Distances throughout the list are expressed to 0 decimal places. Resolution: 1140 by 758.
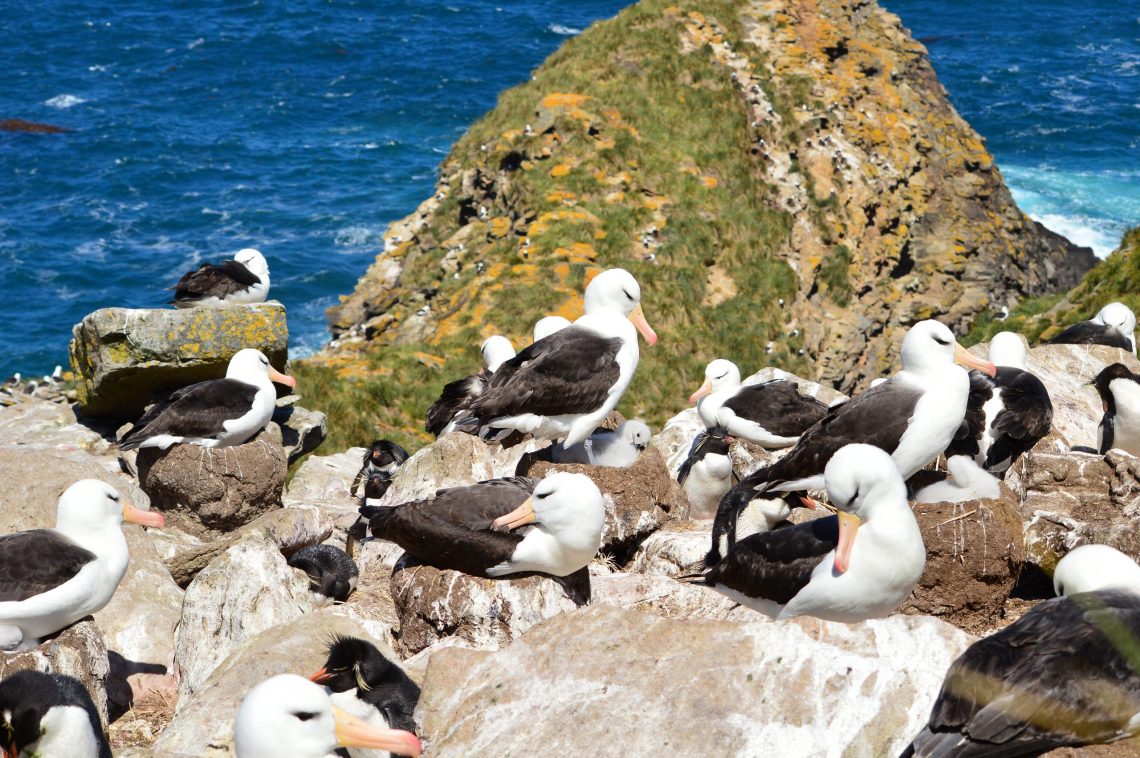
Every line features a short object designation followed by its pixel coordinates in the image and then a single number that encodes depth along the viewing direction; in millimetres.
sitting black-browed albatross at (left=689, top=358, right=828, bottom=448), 22000
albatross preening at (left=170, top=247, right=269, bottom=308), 27328
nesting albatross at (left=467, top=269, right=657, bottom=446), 19453
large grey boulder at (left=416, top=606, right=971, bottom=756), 10984
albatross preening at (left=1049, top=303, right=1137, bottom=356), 27237
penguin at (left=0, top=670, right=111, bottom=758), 12328
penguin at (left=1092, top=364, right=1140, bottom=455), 21469
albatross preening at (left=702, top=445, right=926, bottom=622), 13031
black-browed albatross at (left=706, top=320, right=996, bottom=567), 16547
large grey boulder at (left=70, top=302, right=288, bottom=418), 26297
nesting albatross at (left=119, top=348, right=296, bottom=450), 22891
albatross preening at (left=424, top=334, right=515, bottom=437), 23406
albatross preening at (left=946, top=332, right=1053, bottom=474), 19078
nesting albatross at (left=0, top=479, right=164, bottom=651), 15414
